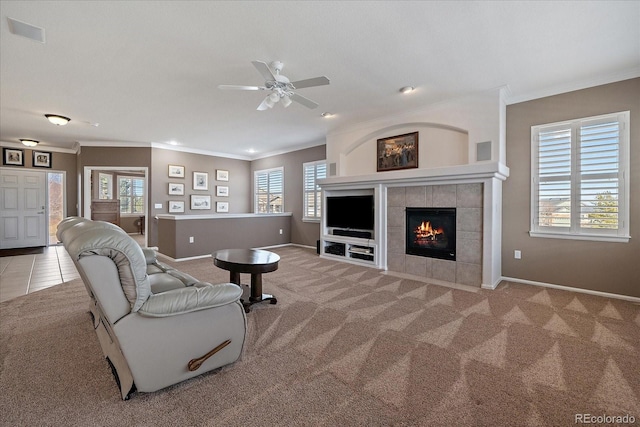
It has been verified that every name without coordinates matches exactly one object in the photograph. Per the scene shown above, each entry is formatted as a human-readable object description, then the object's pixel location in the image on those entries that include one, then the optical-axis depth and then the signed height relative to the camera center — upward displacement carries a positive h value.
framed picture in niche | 4.77 +1.05
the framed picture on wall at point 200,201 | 7.75 +0.26
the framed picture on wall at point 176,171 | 7.30 +1.03
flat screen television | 5.21 -0.01
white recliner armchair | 1.48 -0.64
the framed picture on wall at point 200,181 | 7.74 +0.84
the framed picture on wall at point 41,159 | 7.21 +1.31
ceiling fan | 2.78 +1.33
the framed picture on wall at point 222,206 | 8.28 +0.13
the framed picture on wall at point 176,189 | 7.29 +0.57
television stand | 5.10 -0.73
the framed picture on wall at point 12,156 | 6.84 +1.30
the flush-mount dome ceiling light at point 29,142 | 6.51 +1.58
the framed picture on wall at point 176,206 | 7.30 +0.12
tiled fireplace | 3.91 -0.28
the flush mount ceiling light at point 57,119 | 4.71 +1.54
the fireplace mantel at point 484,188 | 3.75 +0.36
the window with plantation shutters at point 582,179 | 3.40 +0.44
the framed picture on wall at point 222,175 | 8.23 +1.05
